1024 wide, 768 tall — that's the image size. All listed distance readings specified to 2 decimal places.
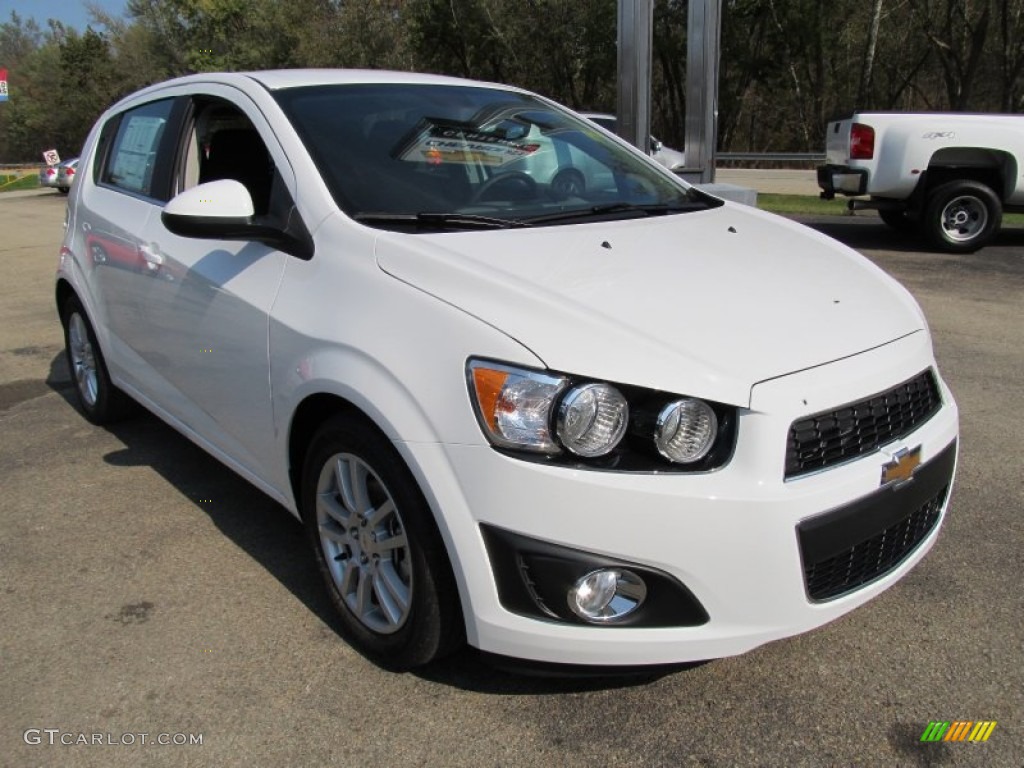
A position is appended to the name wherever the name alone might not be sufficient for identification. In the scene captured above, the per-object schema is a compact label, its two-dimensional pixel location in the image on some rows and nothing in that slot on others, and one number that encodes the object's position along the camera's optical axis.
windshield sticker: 3.10
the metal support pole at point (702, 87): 9.92
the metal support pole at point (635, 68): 9.77
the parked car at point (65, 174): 23.28
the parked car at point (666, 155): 17.55
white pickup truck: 9.25
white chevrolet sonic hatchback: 2.05
